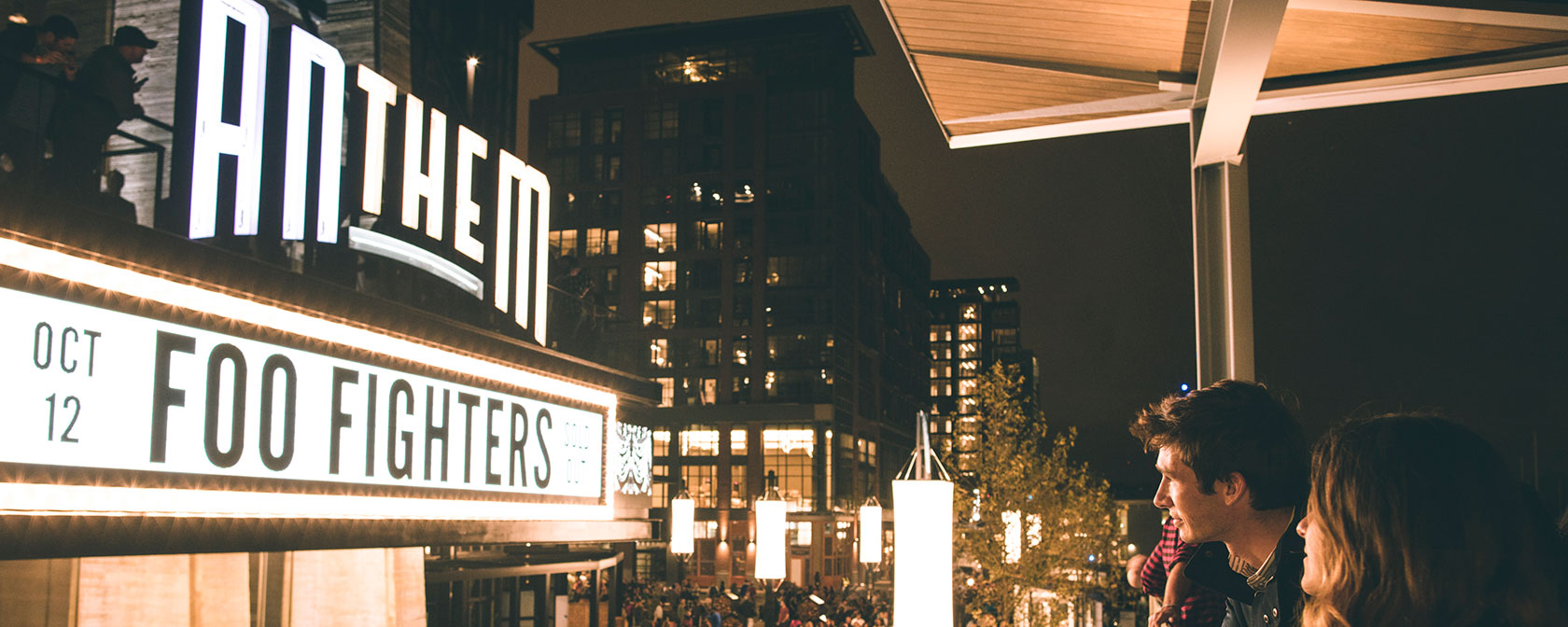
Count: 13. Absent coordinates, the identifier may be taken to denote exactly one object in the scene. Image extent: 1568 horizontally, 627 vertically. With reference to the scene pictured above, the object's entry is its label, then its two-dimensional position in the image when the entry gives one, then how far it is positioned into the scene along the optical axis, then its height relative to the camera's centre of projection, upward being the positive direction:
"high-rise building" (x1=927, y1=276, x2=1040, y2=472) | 126.81 +11.18
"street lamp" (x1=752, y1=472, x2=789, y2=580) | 14.22 -1.38
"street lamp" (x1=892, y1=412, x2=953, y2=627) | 5.59 -0.61
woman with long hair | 1.67 -0.16
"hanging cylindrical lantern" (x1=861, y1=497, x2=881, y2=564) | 16.78 -1.57
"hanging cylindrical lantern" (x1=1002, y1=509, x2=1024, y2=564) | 25.13 -2.37
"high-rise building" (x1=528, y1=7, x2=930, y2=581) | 70.94 +13.38
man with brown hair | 2.80 -0.09
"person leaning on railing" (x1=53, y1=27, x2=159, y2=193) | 5.82 +1.88
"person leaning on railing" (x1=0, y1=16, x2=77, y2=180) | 5.45 +1.91
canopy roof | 4.71 +2.13
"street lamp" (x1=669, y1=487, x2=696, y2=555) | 17.92 -1.46
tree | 26.80 -2.06
